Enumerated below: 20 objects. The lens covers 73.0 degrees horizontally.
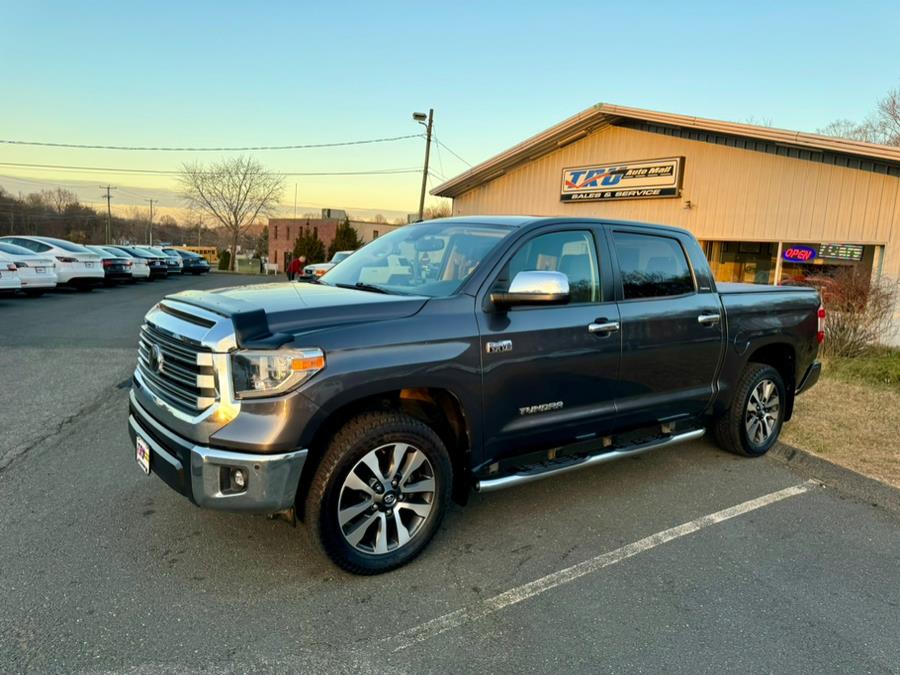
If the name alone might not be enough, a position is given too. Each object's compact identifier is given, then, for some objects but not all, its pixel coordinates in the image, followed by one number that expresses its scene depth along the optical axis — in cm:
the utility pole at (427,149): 2748
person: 1705
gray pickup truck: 285
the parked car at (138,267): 2427
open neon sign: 1388
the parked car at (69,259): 1784
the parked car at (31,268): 1524
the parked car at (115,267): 2139
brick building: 7256
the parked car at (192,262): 3409
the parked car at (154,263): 2706
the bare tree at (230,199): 6556
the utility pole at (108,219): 8312
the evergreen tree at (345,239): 5219
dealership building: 1270
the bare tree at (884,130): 3497
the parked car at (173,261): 2885
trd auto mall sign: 1656
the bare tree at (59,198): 9056
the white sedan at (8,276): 1428
